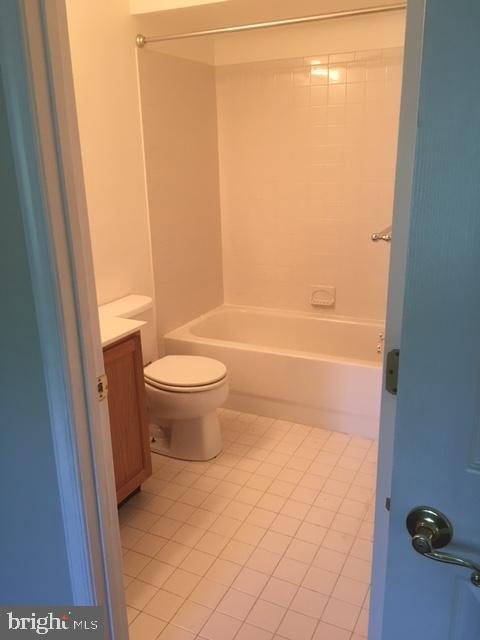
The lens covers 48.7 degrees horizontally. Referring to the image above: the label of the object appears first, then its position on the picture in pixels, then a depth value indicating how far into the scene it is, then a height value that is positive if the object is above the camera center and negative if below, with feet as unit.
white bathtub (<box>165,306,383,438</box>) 9.25 -3.72
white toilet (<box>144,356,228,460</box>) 8.20 -3.58
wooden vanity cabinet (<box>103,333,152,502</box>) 6.72 -3.17
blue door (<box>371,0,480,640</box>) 2.13 -0.89
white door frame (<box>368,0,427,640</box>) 2.71 -0.59
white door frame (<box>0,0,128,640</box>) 3.25 -0.74
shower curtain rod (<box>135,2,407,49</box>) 7.89 +2.08
